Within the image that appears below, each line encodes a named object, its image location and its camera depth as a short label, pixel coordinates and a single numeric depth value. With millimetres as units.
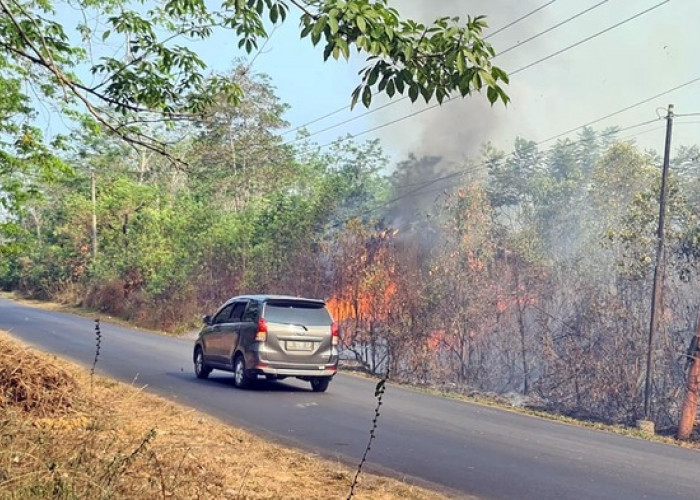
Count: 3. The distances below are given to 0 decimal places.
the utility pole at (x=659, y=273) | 17875
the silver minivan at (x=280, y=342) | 14680
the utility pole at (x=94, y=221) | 45719
